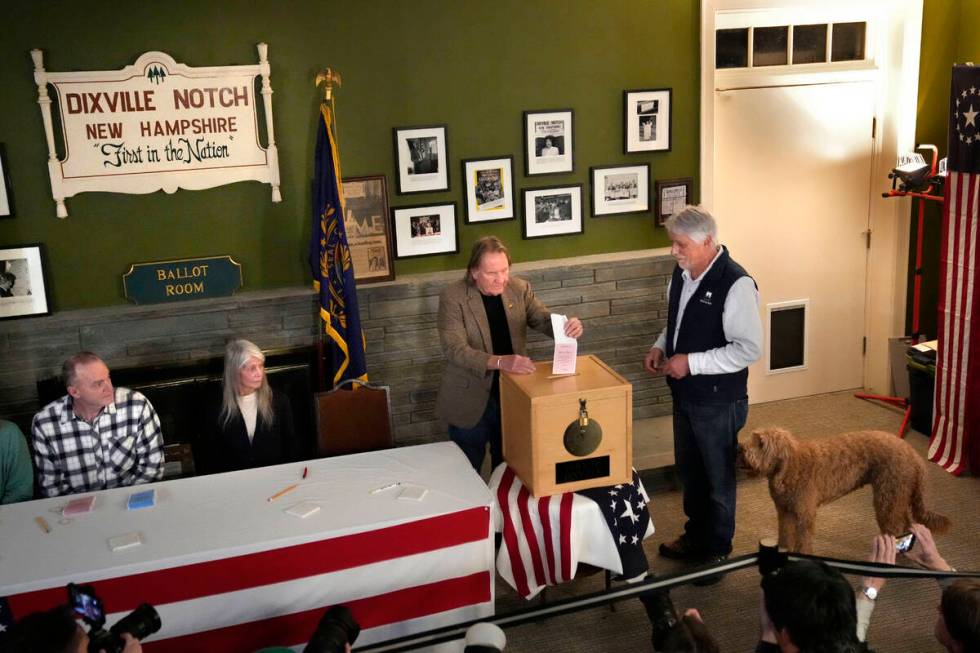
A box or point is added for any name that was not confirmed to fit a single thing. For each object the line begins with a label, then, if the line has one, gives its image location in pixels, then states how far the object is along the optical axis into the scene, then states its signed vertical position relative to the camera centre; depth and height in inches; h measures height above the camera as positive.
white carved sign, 165.0 +10.2
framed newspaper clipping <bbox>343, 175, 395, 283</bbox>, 182.3 -11.0
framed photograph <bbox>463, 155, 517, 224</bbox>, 188.4 -4.3
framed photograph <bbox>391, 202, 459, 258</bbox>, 186.1 -12.1
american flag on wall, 173.5 -30.7
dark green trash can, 197.6 -52.1
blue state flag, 169.8 -17.9
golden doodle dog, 138.8 -50.7
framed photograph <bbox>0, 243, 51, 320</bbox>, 166.6 -16.9
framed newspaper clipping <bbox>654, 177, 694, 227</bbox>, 200.7 -8.0
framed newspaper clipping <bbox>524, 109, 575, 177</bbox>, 189.8 +4.8
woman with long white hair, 136.1 -36.7
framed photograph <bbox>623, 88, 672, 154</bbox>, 194.7 +8.8
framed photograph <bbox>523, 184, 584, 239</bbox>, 193.8 -9.9
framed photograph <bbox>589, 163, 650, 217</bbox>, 197.0 -6.0
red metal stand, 201.6 -31.5
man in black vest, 130.5 -30.5
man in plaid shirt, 125.0 -35.1
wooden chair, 147.9 -40.0
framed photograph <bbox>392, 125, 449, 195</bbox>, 182.5 +2.5
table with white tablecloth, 100.4 -42.7
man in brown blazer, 138.9 -26.3
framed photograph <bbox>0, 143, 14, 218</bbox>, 163.0 -0.5
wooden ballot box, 116.1 -34.4
